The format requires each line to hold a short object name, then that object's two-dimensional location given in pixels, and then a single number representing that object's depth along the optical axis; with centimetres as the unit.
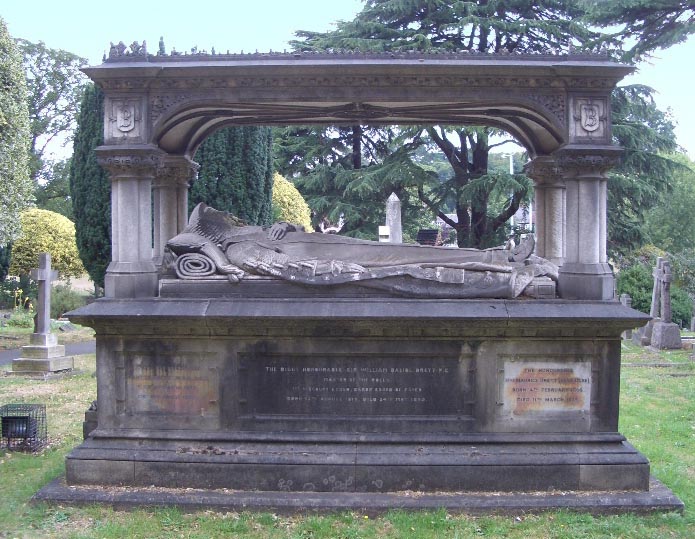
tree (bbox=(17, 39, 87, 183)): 3538
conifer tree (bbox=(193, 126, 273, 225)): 1390
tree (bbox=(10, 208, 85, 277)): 2372
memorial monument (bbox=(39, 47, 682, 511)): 612
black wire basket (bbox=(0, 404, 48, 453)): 787
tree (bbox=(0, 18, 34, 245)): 1730
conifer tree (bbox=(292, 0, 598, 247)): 2005
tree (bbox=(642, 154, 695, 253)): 3666
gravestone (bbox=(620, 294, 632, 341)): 1852
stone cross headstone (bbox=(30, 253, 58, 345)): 1338
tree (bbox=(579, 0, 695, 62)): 1379
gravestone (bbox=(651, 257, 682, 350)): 1620
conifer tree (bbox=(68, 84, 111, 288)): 1485
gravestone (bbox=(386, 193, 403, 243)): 1587
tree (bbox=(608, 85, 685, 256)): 2061
